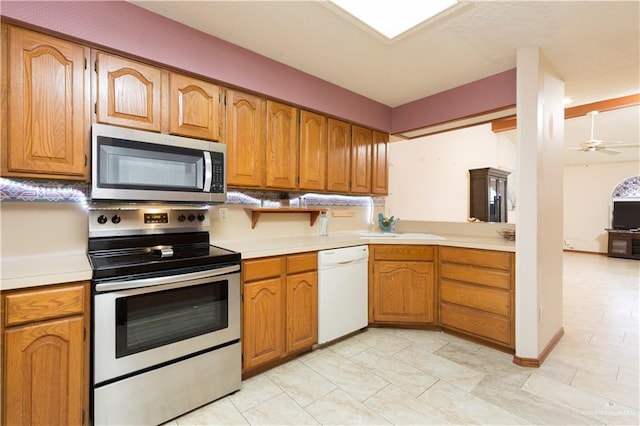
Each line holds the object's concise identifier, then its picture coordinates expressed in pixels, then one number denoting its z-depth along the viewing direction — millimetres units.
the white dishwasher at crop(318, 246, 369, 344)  2586
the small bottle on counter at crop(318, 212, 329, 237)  3248
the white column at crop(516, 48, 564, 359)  2334
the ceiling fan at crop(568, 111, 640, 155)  4434
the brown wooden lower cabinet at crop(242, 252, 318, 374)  2139
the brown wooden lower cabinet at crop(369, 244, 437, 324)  2963
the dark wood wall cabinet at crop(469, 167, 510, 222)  5215
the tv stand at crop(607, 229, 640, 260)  7113
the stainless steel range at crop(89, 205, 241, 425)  1549
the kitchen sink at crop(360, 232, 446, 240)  3041
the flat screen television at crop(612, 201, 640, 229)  7320
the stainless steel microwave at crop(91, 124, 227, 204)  1759
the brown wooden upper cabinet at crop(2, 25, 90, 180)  1567
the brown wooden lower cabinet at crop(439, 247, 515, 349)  2504
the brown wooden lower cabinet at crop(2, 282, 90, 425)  1341
